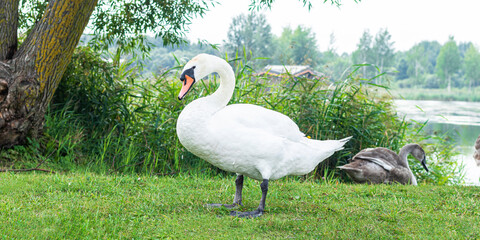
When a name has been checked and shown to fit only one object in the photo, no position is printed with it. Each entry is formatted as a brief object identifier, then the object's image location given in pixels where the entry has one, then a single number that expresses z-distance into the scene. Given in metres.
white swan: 4.12
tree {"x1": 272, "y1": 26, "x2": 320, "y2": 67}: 52.64
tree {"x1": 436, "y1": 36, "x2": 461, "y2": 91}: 68.44
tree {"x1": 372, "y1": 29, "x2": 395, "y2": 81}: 68.12
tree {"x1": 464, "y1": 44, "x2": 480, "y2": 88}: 68.00
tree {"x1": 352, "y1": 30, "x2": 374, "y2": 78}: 69.12
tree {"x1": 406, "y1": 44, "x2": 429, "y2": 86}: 67.88
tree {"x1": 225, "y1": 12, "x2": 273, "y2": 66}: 56.81
